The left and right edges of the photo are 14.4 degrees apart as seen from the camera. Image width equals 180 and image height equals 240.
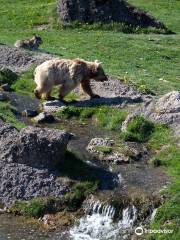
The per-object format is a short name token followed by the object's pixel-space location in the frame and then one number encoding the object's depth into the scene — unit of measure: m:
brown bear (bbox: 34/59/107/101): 25.34
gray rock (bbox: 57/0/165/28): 39.12
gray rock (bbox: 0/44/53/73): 29.23
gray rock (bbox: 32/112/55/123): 23.56
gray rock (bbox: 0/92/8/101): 25.17
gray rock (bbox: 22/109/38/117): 24.11
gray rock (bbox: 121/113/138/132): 22.80
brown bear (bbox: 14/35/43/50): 31.77
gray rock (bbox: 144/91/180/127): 22.69
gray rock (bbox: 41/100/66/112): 24.78
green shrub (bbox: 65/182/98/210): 18.27
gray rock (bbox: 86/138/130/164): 20.58
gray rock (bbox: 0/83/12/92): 26.55
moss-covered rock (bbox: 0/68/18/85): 27.38
